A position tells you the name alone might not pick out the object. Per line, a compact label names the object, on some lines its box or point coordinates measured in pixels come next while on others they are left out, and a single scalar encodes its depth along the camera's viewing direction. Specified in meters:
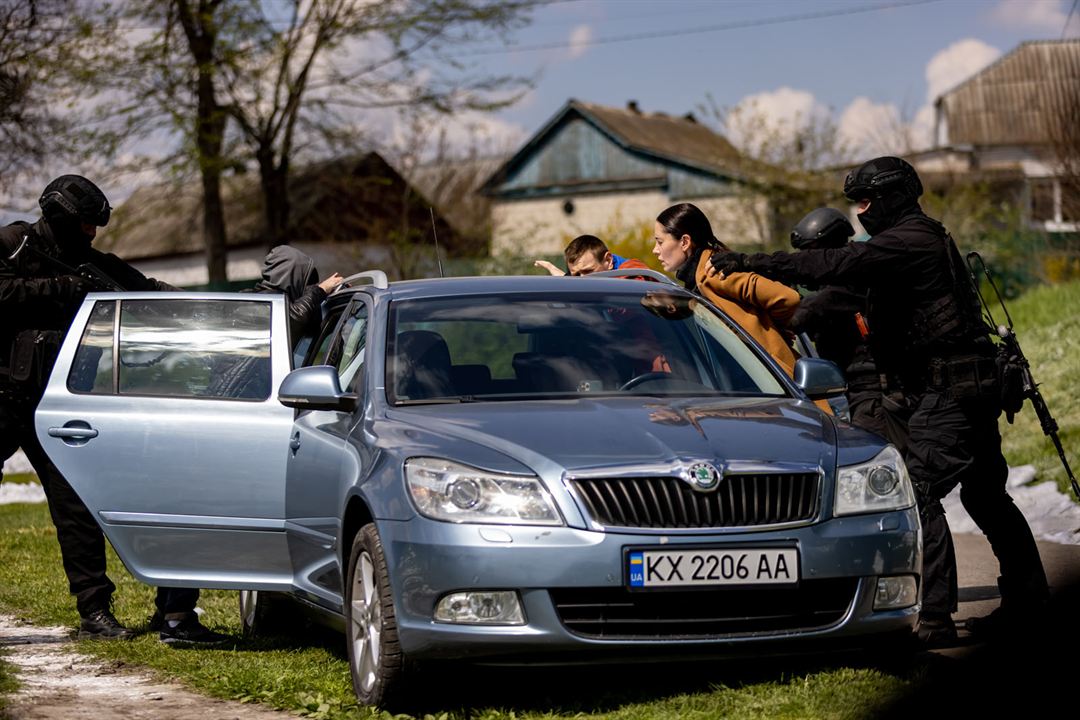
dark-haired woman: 13.22
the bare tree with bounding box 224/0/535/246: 58.37
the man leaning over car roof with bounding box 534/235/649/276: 17.01
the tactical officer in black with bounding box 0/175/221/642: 12.45
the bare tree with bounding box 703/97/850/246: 70.89
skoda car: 8.36
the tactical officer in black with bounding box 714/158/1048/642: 11.12
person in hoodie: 15.54
